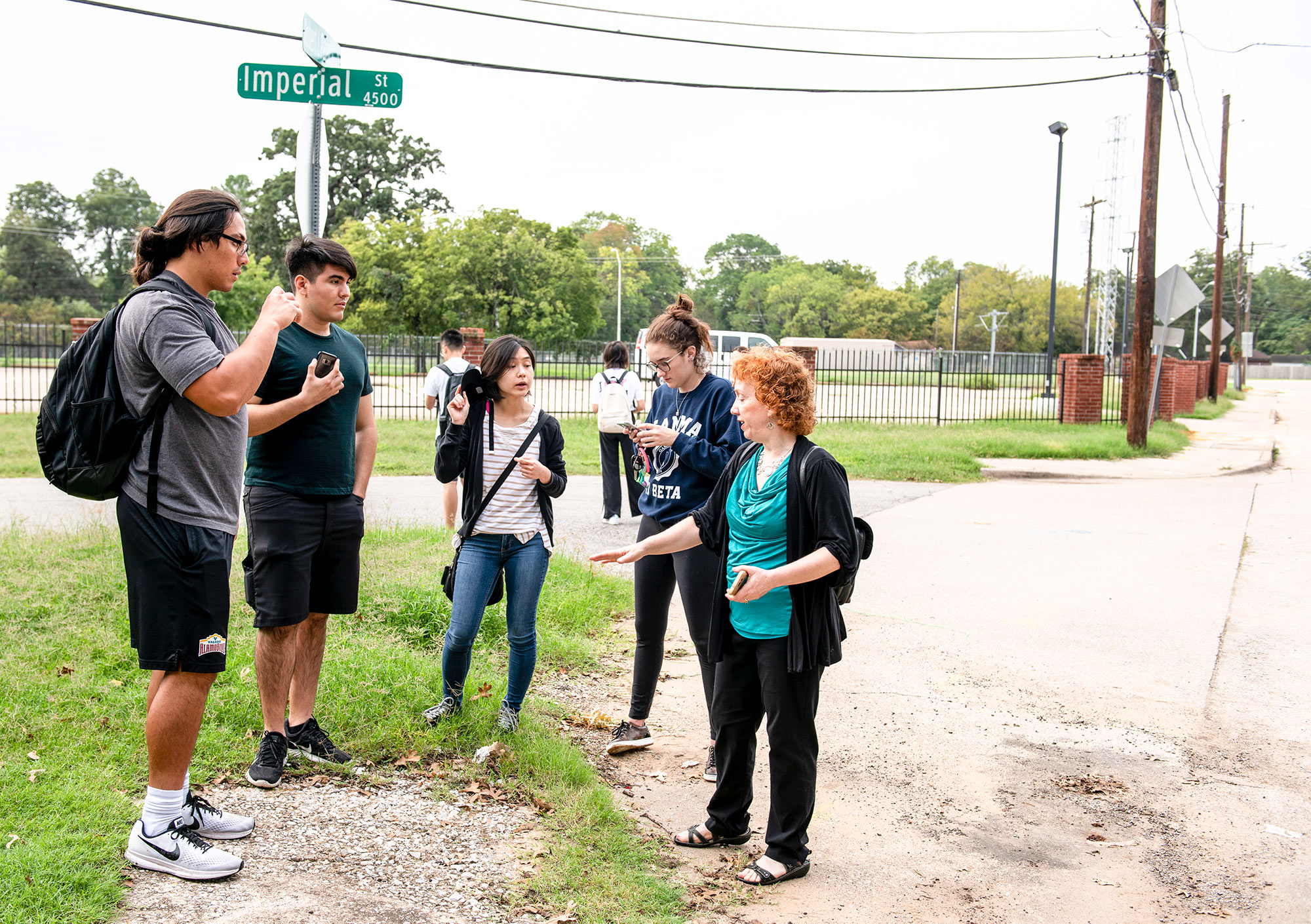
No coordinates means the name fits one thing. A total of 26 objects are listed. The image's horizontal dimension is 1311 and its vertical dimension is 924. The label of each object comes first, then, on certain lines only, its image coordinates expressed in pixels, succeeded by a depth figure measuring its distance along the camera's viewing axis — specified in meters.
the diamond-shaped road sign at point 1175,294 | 18.92
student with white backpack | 10.06
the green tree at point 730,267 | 113.38
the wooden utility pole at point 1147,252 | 16.25
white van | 35.75
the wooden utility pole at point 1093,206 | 52.75
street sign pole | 5.07
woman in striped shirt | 4.49
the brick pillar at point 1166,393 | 24.27
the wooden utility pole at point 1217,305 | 34.34
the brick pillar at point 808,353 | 18.75
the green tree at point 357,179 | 61.66
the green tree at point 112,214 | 86.38
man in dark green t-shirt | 3.97
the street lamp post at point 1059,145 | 29.11
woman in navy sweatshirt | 4.23
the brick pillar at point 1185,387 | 28.12
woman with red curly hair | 3.40
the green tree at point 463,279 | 43.59
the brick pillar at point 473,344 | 16.20
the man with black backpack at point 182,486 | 3.12
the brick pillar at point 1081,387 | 21.42
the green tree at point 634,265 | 90.75
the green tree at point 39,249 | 81.69
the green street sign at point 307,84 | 5.33
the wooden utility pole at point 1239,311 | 54.68
